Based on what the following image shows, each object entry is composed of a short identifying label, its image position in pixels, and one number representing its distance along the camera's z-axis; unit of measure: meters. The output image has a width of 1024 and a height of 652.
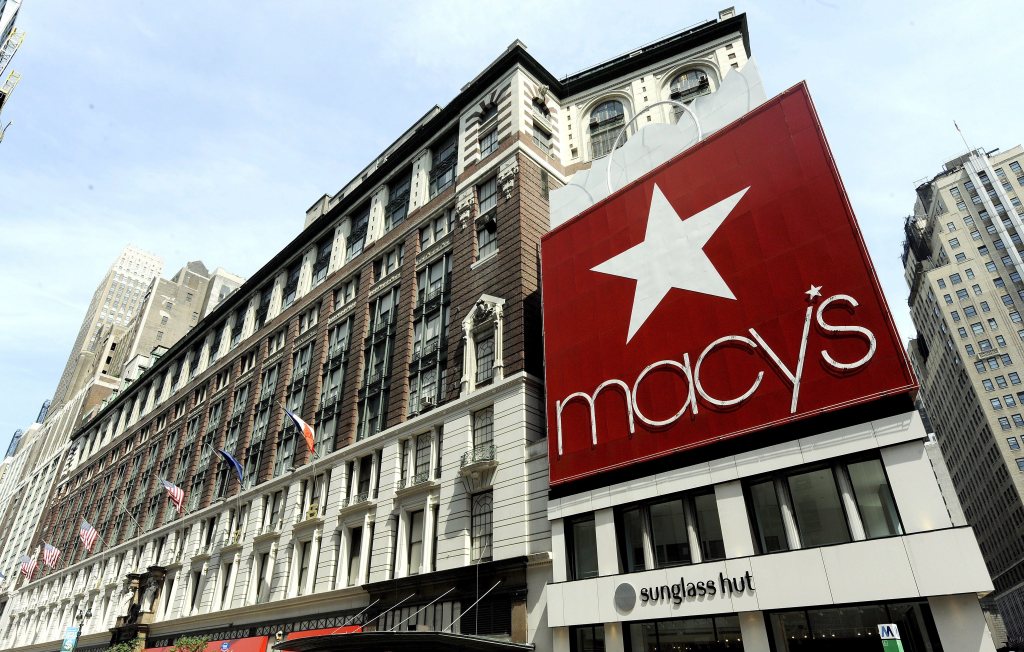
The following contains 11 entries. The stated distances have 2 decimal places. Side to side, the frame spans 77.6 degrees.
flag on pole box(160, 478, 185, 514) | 48.75
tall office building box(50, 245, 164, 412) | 137.25
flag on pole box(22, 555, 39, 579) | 70.88
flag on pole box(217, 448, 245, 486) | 43.12
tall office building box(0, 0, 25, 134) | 61.12
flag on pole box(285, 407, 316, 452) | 36.78
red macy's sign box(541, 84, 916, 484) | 20.94
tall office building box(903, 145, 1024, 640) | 105.44
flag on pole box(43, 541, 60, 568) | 64.94
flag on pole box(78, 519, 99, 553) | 57.58
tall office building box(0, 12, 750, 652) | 30.53
